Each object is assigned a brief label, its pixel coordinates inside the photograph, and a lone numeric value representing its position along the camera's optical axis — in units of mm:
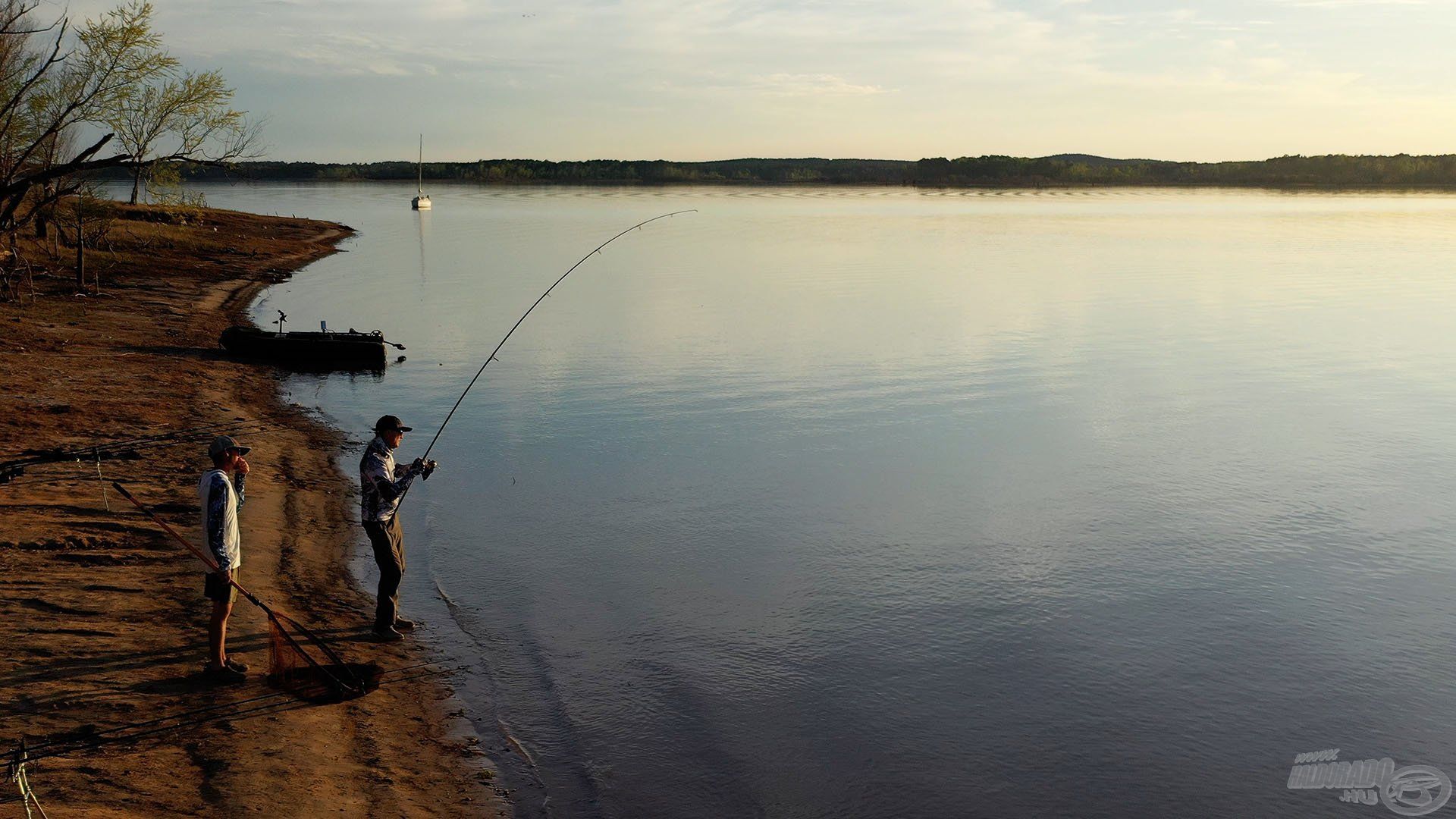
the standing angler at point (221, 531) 8523
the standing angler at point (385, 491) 9805
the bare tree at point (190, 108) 22188
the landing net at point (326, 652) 8703
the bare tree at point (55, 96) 13891
